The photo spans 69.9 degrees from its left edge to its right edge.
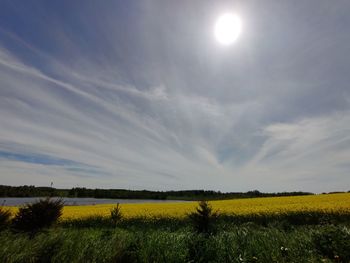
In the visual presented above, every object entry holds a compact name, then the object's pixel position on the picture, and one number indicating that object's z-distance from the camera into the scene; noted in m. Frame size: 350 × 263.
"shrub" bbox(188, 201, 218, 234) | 11.21
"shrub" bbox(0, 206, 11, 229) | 8.94
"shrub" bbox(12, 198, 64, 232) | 9.56
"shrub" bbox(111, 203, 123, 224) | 16.09
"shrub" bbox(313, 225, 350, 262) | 5.91
